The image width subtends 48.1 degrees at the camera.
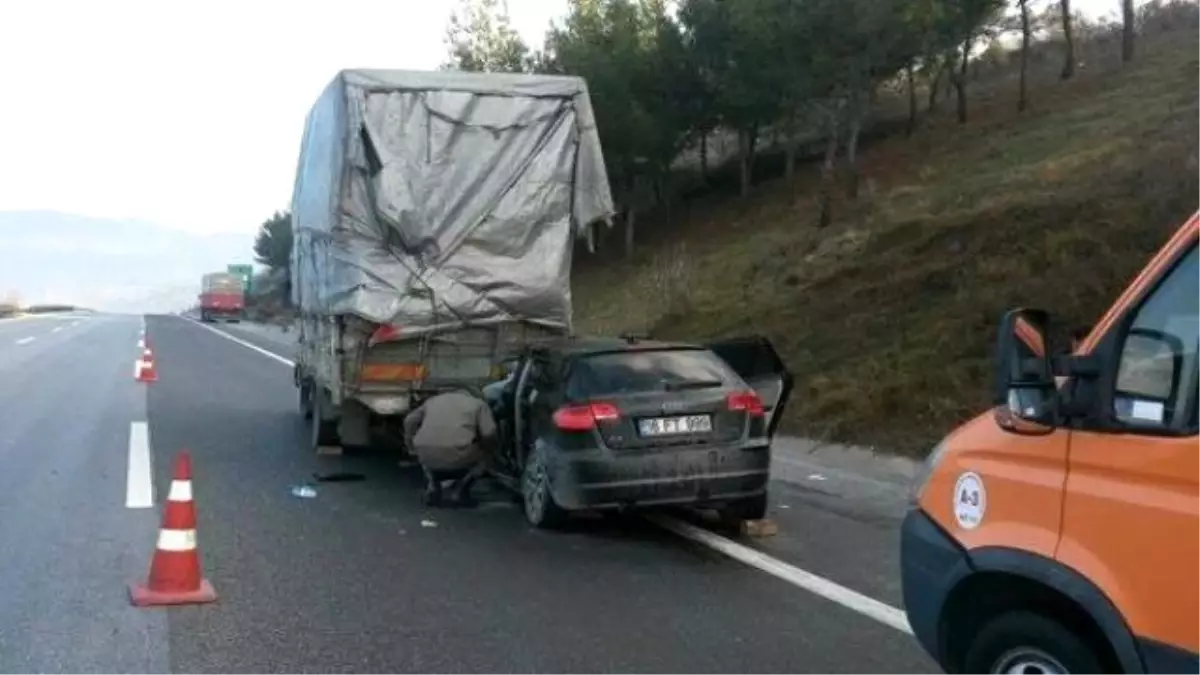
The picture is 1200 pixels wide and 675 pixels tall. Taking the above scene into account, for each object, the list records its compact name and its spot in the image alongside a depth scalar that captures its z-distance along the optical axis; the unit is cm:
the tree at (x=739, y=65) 4169
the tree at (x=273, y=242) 8444
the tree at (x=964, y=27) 4228
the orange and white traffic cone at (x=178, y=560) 718
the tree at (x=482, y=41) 5850
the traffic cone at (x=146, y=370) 2256
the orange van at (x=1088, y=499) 369
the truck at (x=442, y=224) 1203
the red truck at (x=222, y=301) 6756
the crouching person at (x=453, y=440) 1025
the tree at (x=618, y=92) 4709
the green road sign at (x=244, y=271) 8289
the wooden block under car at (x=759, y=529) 936
